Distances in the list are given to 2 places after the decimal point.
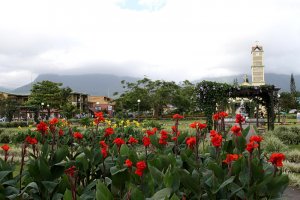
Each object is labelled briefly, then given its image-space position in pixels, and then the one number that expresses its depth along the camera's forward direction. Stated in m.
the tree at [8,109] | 41.30
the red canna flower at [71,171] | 2.09
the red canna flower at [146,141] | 3.48
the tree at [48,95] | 55.62
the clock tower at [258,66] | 98.25
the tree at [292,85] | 103.14
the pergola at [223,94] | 19.52
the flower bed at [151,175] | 2.74
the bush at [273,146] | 10.42
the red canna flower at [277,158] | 2.50
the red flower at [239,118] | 3.45
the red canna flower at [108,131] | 4.23
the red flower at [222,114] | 3.97
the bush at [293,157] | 9.46
